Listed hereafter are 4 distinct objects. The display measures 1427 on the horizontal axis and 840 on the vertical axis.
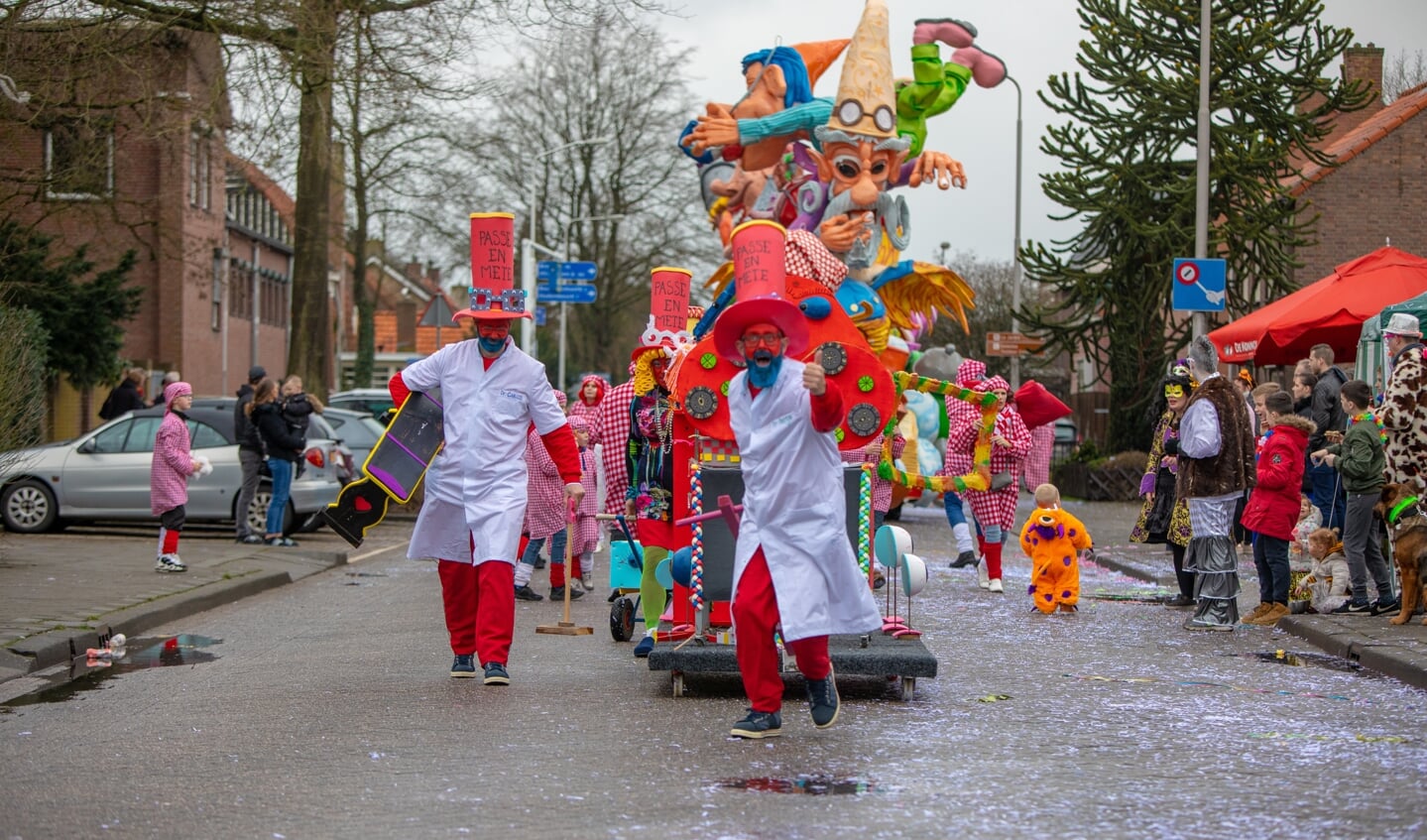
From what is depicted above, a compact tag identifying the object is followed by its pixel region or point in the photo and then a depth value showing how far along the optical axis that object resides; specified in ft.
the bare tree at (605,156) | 187.01
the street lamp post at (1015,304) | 121.08
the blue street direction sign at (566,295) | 145.79
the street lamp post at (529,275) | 127.73
